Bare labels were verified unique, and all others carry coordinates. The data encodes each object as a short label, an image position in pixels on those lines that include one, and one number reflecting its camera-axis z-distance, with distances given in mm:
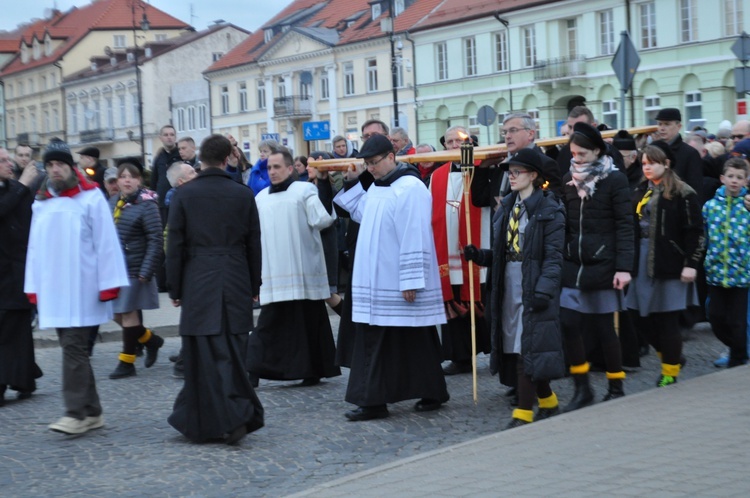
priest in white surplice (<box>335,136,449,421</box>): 9391
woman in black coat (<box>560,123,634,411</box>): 9172
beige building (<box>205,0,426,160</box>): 65500
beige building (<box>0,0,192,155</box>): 99125
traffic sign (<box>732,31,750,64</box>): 19188
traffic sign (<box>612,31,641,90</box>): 17297
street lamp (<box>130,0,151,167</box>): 90025
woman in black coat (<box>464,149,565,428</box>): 8461
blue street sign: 27500
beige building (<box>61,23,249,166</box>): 86188
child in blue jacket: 10734
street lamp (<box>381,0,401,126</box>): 49316
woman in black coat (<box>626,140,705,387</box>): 10008
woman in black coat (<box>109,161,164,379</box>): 11859
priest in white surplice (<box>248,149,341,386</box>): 10906
